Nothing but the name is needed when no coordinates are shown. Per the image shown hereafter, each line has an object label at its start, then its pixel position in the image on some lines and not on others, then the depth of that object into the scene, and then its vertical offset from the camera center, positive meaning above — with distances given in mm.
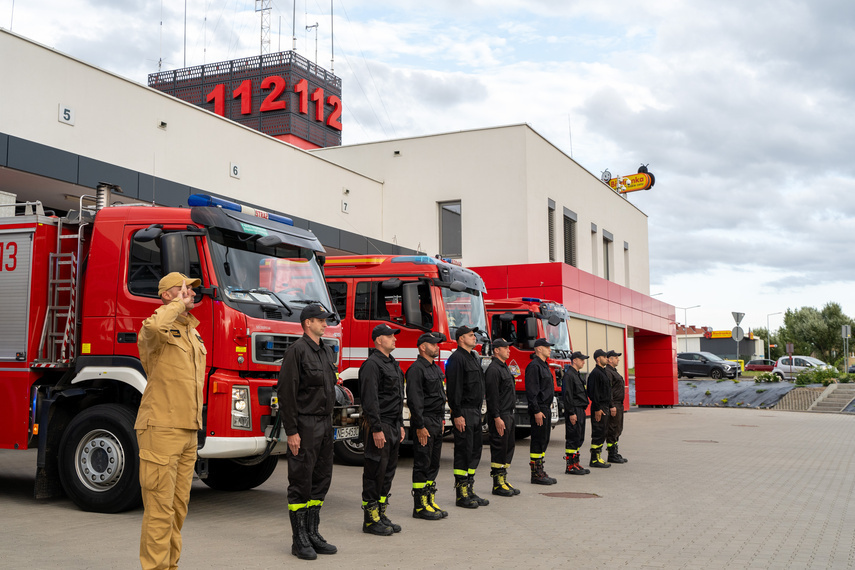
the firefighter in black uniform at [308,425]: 6891 -467
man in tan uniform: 5418 -327
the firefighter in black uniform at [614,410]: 13703 -660
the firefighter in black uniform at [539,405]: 11234 -479
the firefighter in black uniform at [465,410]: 9215 -453
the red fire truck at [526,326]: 17500 +935
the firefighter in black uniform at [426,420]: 8430 -516
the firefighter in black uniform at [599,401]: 13314 -509
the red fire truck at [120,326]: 8023 +444
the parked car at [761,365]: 61475 +303
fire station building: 15430 +5072
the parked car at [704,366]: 51000 +198
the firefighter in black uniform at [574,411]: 12617 -640
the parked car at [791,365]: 46125 +240
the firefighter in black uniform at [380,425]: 7781 -523
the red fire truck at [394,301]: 12891 +1094
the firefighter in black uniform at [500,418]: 9875 -580
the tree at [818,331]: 79000 +3666
